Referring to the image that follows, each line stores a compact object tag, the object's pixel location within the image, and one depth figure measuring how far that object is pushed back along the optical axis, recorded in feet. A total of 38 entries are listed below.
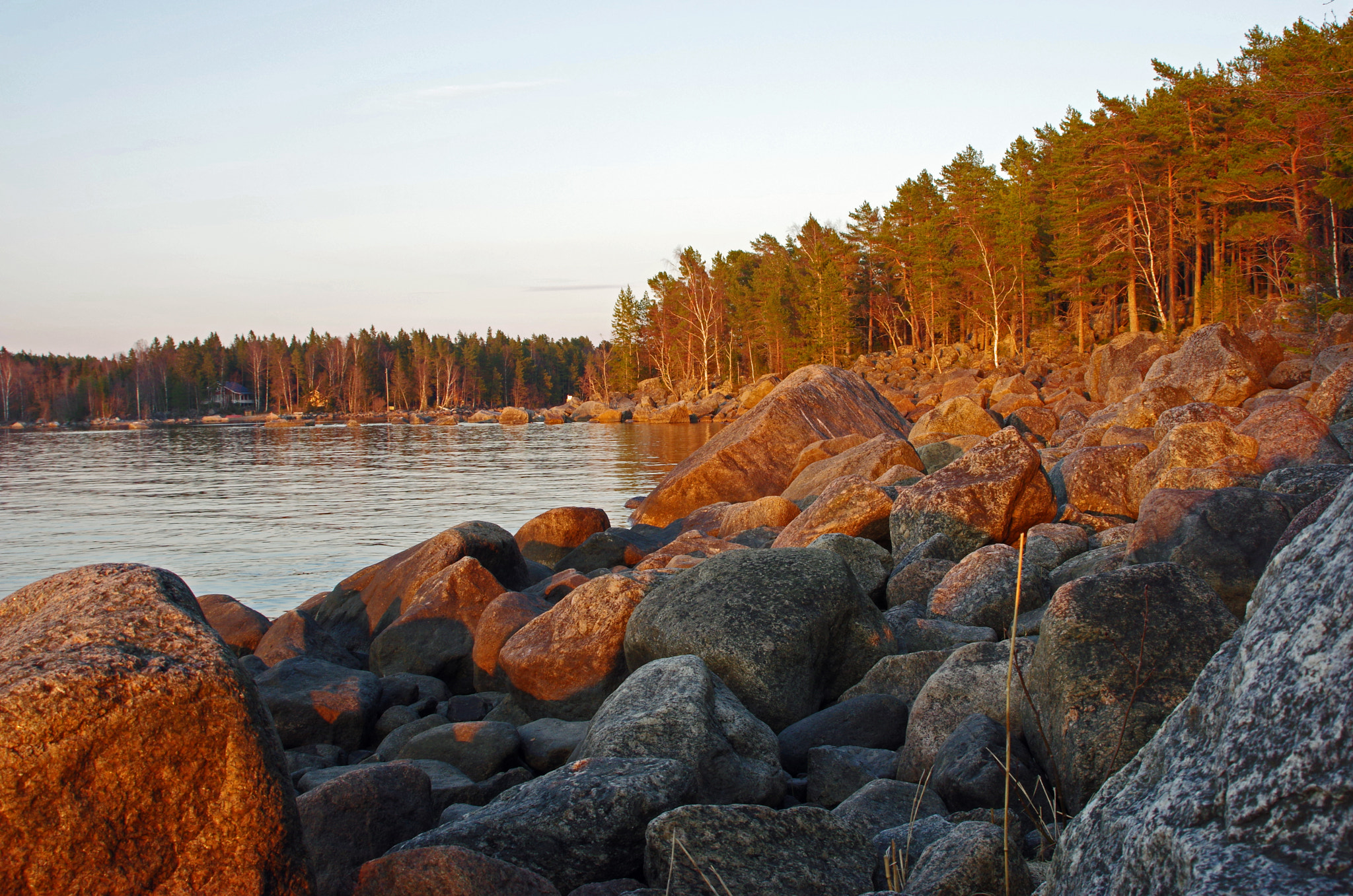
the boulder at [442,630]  31.89
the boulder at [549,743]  21.04
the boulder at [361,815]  14.19
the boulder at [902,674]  21.11
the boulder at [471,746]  20.74
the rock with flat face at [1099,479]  38.50
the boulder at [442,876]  10.84
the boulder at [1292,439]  34.06
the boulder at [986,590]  25.02
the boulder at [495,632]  30.01
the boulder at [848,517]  37.17
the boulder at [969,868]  10.07
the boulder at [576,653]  25.68
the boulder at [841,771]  17.19
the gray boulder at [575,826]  12.65
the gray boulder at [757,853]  11.46
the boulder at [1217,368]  65.26
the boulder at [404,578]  38.40
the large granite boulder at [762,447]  62.39
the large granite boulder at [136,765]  9.64
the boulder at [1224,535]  23.27
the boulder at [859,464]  47.85
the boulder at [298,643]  31.73
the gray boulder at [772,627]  21.57
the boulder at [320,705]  25.00
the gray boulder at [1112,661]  14.06
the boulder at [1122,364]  103.96
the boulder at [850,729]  19.45
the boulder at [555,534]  49.60
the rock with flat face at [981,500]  33.32
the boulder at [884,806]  14.40
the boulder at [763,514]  46.19
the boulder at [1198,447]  35.58
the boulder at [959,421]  68.69
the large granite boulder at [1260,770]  5.18
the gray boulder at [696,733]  16.22
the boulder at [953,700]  17.31
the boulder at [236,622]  35.50
